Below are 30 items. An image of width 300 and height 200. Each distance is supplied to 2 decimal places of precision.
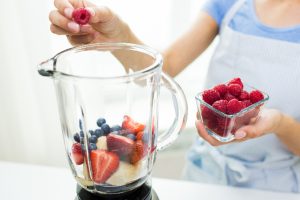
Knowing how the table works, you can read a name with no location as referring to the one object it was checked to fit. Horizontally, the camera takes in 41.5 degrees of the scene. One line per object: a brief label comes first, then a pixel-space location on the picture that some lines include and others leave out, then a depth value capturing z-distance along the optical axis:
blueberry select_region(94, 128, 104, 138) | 0.45
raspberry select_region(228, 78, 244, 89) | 0.57
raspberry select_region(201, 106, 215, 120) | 0.55
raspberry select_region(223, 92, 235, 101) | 0.55
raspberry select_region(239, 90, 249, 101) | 0.55
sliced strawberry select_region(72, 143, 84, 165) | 0.47
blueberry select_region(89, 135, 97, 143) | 0.45
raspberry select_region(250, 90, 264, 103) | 0.55
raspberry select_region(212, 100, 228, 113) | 0.53
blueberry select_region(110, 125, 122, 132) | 0.46
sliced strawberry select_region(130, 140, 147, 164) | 0.45
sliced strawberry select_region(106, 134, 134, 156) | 0.44
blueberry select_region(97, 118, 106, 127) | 0.47
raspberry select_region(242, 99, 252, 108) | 0.54
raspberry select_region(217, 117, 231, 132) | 0.54
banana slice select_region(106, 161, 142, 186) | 0.44
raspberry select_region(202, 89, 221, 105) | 0.55
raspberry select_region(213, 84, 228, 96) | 0.56
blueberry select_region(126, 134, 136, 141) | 0.45
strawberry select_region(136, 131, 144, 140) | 0.46
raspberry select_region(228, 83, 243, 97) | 0.56
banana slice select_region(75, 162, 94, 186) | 0.46
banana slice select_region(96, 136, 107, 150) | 0.44
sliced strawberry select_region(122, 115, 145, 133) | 0.47
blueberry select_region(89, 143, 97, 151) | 0.44
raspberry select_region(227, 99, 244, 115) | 0.52
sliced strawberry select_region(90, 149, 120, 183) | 0.43
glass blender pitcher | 0.43
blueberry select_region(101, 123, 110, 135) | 0.46
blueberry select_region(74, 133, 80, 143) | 0.47
